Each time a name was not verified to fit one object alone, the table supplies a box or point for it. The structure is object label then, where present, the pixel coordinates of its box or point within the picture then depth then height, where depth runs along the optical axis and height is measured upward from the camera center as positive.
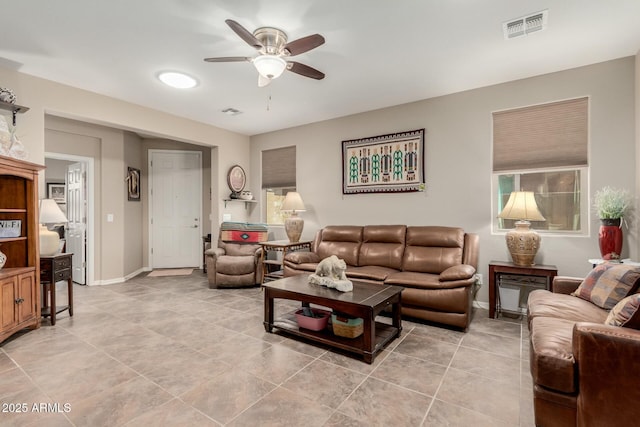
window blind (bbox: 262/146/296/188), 5.45 +0.79
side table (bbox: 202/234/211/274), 5.94 -0.68
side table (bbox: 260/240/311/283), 4.60 -0.60
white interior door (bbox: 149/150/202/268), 6.18 +0.06
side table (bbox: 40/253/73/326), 3.19 -0.67
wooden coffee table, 2.37 -0.78
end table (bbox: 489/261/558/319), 3.06 -0.64
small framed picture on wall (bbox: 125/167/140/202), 5.59 +0.51
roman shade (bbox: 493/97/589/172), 3.23 +0.82
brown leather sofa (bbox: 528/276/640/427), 1.36 -0.79
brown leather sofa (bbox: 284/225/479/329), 2.98 -0.63
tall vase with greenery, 2.79 -0.11
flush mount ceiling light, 3.33 +1.48
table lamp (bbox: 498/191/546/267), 3.16 -0.22
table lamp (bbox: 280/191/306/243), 4.81 -0.12
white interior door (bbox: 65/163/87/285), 4.90 -0.11
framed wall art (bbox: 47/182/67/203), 6.90 +0.47
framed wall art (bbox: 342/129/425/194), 4.19 +0.67
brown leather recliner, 4.68 -0.90
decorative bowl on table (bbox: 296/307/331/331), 2.80 -1.01
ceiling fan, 2.23 +1.23
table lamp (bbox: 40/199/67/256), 3.29 -0.12
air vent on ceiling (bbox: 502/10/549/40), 2.35 +1.47
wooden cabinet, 2.93 -0.24
